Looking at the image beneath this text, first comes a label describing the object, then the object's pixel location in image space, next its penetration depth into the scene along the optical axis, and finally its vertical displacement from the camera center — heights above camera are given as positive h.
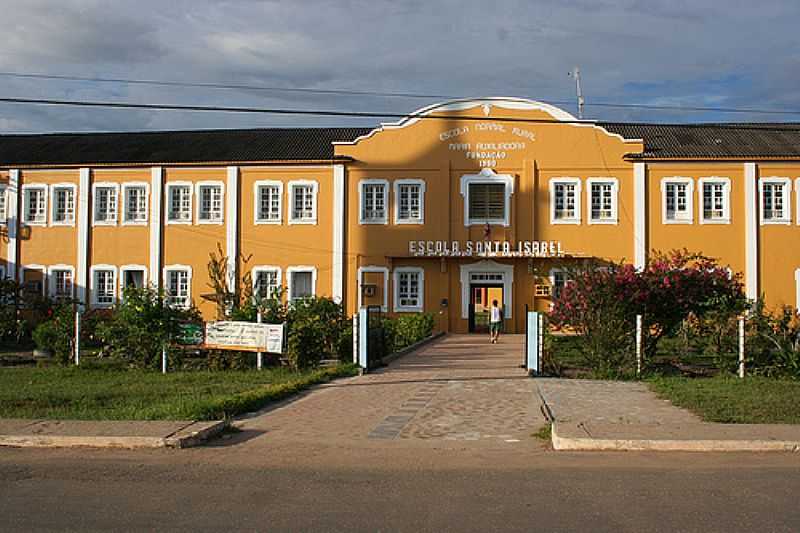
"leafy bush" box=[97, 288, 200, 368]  18.88 -0.55
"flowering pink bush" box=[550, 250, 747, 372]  17.77 +0.10
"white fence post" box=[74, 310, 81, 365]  20.28 -0.89
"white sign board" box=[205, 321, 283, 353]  18.34 -0.72
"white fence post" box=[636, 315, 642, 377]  17.47 -0.73
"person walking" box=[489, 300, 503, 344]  28.97 -0.59
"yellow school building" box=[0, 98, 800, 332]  34.34 +3.76
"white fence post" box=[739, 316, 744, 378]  17.00 -0.80
